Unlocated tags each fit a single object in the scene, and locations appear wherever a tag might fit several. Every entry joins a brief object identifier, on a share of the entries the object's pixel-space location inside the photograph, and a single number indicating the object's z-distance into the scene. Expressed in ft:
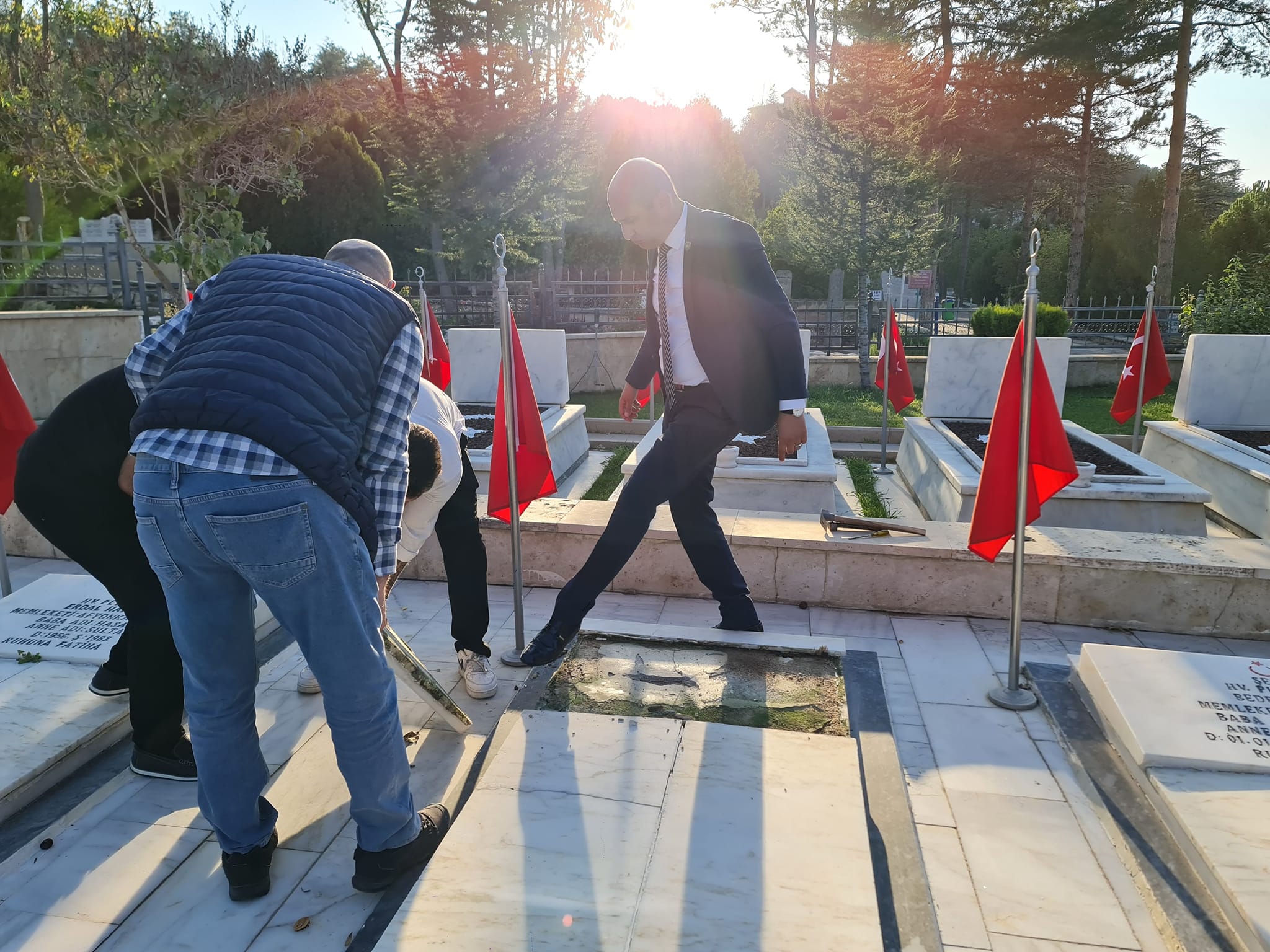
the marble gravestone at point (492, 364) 31.35
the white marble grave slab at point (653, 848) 6.31
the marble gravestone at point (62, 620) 11.62
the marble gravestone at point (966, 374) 29.22
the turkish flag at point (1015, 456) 11.57
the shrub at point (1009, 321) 51.08
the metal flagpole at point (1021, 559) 10.87
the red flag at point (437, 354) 25.14
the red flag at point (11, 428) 13.94
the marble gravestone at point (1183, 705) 8.64
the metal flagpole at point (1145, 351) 26.41
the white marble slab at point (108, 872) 7.33
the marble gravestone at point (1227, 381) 25.72
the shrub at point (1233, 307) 44.98
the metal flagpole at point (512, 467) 12.23
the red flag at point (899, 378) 30.78
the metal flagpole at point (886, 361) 28.60
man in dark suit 10.89
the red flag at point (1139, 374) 27.43
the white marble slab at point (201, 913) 6.87
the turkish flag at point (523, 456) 13.53
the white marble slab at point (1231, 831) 6.77
